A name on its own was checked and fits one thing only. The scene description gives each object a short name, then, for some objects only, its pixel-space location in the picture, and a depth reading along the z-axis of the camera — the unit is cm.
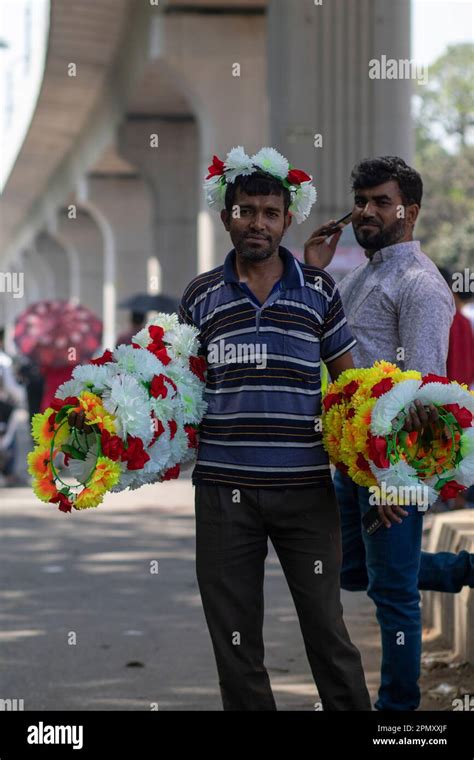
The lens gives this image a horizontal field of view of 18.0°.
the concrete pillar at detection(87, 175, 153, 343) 3706
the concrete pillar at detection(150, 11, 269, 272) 2072
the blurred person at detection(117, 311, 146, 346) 1661
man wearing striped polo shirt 470
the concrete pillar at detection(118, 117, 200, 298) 2791
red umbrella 1798
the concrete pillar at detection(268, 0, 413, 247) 1567
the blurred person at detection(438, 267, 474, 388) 1124
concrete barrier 678
